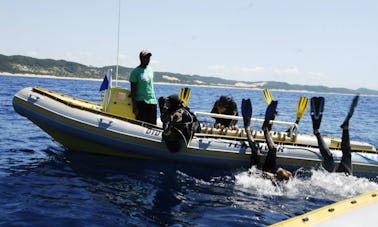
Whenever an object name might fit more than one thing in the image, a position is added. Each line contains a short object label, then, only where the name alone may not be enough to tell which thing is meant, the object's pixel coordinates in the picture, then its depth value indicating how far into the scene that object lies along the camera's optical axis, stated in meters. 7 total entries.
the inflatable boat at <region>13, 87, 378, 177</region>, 8.33
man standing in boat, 8.34
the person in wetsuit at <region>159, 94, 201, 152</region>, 8.00
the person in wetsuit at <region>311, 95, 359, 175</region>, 7.99
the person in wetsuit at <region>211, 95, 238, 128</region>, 9.78
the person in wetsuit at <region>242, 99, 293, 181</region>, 7.57
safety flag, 8.79
